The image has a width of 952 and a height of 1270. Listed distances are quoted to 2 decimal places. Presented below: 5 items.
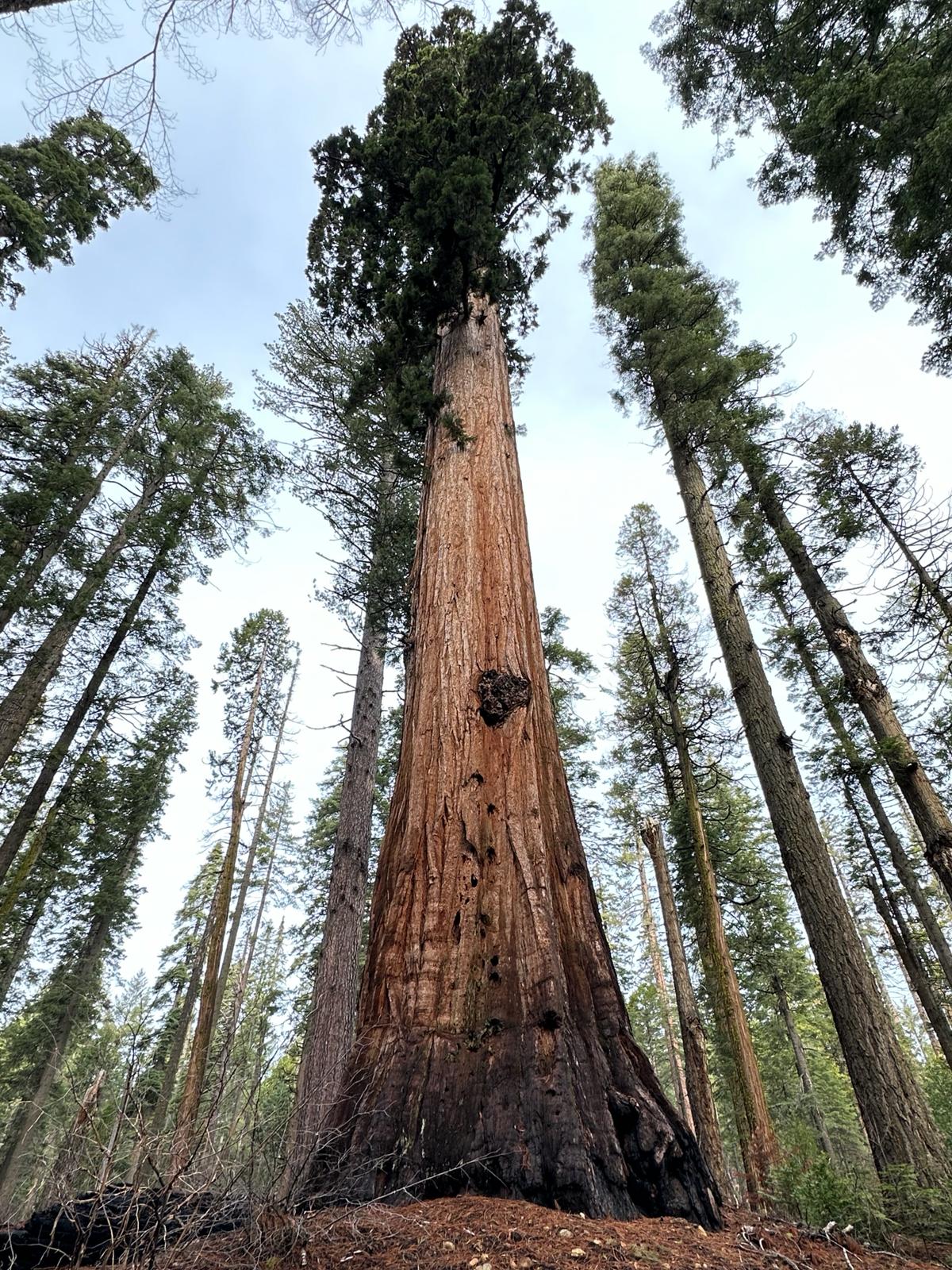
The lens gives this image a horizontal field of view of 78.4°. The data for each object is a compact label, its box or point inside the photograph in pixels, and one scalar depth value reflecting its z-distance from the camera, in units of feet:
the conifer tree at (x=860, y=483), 28.63
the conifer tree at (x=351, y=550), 21.93
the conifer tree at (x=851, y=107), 18.11
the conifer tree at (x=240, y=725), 32.32
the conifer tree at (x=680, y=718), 24.39
